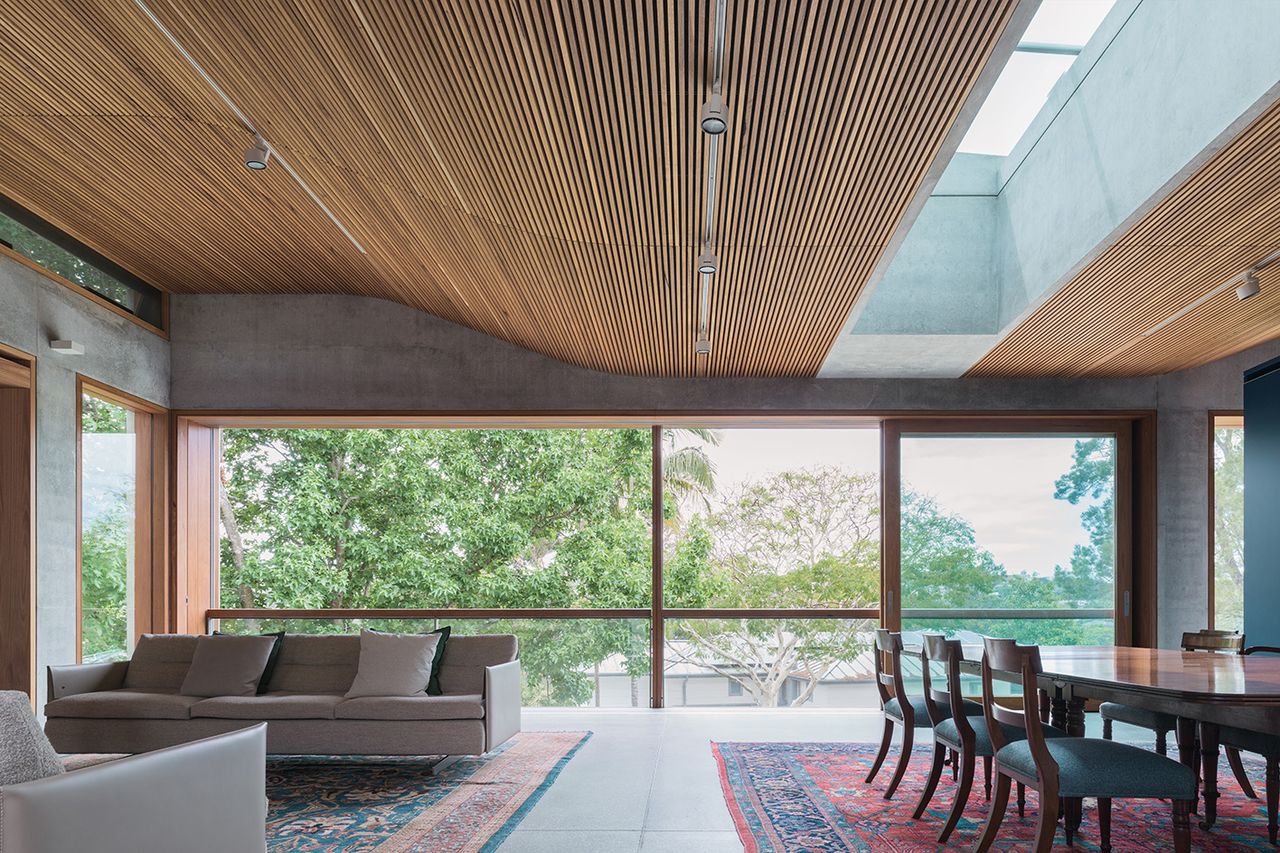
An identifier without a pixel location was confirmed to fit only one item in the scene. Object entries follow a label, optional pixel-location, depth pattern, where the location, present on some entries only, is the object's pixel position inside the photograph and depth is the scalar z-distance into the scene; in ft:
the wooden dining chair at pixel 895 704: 16.74
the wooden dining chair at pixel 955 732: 14.23
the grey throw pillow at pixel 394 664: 20.07
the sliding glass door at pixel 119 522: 24.13
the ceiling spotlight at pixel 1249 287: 18.22
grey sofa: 19.10
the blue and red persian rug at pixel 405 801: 14.57
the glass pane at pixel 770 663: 29.07
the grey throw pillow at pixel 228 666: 20.42
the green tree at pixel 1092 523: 27.82
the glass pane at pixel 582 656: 28.55
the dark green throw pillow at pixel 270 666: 20.84
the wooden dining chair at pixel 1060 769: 11.75
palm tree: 38.14
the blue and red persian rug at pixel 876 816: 14.28
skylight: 16.79
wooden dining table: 10.99
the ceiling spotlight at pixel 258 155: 14.25
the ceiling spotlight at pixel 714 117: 11.09
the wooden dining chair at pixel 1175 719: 16.44
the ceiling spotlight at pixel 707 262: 17.06
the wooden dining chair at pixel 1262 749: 14.25
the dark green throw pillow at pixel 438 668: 20.48
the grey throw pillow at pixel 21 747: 8.96
